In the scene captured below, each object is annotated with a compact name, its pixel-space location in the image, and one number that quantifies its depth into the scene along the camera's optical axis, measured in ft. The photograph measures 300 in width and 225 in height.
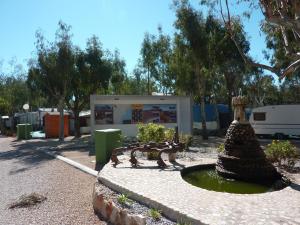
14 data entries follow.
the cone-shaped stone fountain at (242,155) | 15.82
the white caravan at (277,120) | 47.36
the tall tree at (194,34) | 47.48
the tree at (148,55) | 79.09
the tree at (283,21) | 11.86
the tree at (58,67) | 52.18
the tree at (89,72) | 57.85
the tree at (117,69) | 64.26
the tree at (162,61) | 75.97
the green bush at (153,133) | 27.47
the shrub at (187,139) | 29.33
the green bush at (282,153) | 18.98
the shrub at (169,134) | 27.25
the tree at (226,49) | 49.26
